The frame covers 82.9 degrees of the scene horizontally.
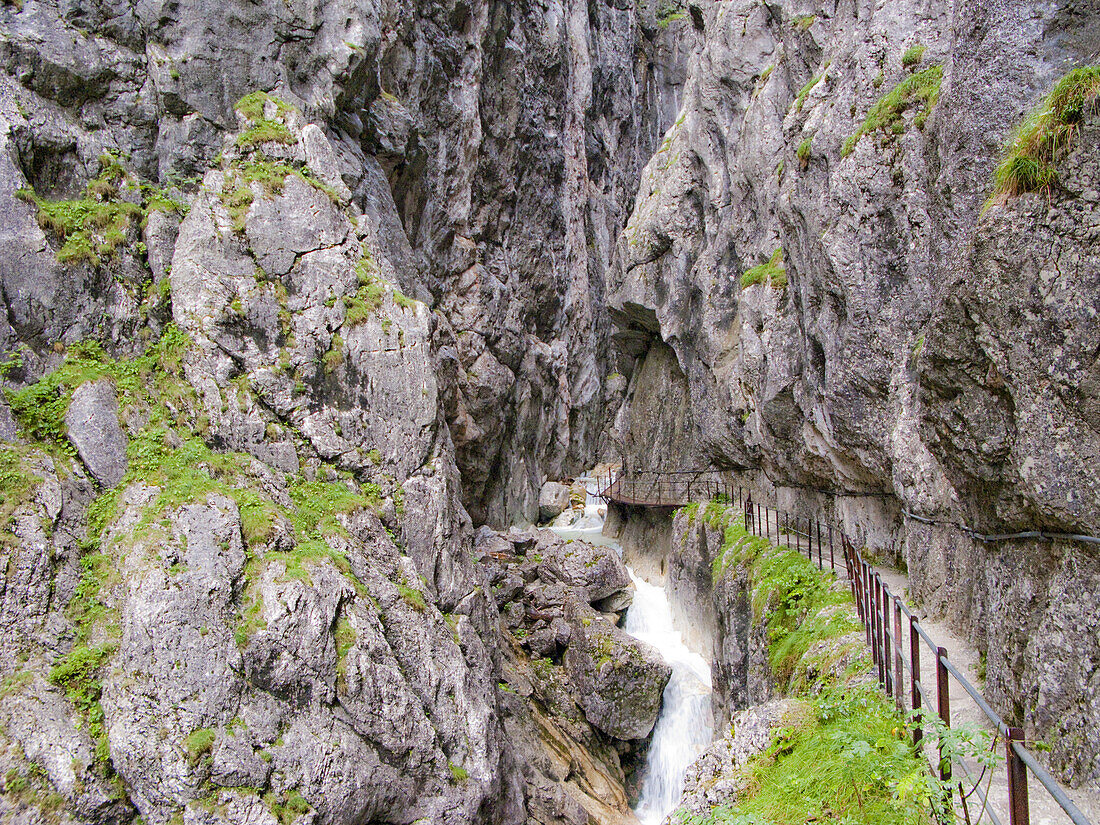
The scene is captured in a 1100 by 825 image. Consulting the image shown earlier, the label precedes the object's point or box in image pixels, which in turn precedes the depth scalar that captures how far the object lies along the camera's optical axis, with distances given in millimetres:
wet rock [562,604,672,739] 16312
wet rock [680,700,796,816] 5898
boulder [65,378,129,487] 10766
